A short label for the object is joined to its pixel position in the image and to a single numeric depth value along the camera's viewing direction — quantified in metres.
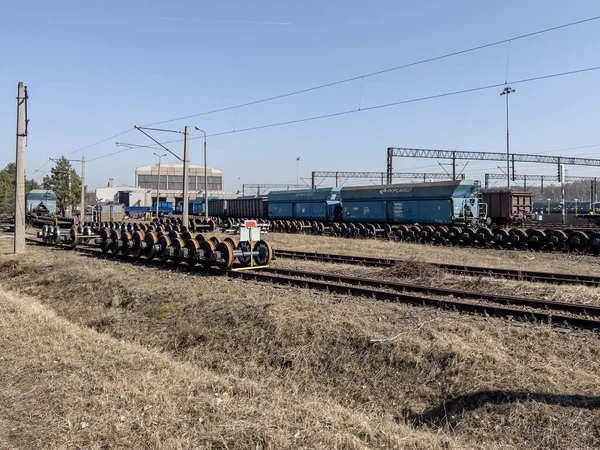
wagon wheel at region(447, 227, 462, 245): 25.25
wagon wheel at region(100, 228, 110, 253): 20.05
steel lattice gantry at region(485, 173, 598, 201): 79.81
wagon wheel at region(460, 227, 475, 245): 24.77
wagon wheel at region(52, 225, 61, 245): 24.64
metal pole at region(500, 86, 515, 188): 56.35
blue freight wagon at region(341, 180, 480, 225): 28.11
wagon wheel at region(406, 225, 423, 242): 27.06
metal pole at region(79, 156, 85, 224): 38.39
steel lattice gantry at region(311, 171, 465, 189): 76.99
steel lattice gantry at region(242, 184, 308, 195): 98.64
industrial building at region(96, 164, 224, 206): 117.40
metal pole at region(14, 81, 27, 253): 20.83
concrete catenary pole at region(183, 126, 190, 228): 29.12
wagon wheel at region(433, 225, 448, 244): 25.78
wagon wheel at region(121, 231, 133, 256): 18.52
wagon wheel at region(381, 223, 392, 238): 30.26
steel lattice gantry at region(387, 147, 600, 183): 51.66
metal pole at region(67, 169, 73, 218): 53.38
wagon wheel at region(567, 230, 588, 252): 21.19
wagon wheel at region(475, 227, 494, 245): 23.91
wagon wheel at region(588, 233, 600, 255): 20.55
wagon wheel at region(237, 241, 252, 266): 15.19
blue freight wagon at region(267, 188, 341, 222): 37.56
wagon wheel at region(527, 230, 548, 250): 22.23
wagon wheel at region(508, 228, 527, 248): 22.77
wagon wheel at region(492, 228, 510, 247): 23.23
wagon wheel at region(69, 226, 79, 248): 22.84
